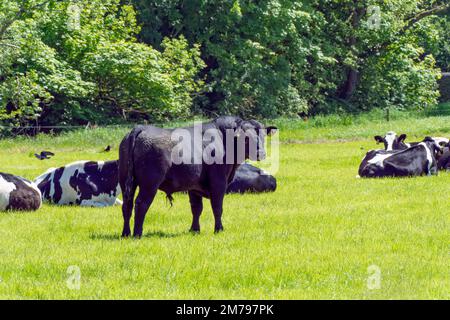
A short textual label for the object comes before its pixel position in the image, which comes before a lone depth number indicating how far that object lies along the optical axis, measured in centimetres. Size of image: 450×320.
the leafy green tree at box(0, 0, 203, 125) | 3020
